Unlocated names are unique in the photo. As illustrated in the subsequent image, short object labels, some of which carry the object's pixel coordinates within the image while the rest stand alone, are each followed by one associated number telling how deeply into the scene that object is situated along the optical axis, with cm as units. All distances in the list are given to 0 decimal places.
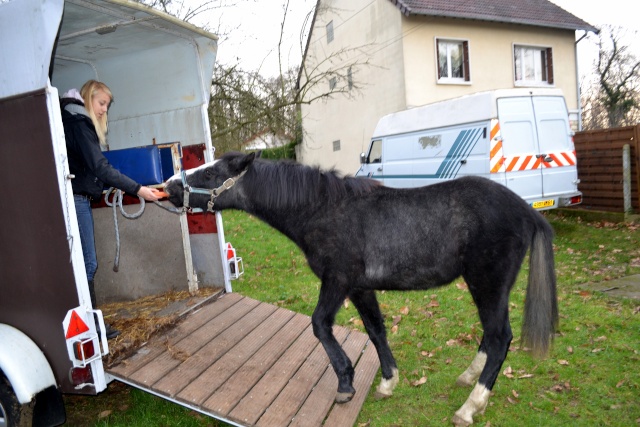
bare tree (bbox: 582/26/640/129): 2467
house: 1483
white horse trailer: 298
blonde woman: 349
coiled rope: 402
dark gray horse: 325
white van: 873
